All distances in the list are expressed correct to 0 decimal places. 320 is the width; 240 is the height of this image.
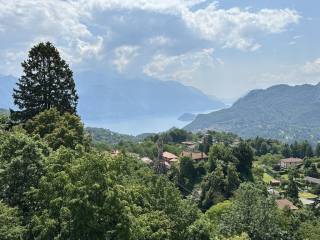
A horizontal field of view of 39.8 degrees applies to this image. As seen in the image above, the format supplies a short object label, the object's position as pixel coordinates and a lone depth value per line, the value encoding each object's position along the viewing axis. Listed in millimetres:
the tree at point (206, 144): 105675
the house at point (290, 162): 110862
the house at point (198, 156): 87844
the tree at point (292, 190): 74050
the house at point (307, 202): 70562
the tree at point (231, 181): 64781
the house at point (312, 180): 87750
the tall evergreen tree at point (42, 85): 35469
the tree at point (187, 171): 77500
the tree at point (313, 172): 96688
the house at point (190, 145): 122350
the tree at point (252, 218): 29297
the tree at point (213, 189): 63438
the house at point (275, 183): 87188
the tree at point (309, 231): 35400
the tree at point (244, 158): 77562
